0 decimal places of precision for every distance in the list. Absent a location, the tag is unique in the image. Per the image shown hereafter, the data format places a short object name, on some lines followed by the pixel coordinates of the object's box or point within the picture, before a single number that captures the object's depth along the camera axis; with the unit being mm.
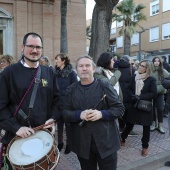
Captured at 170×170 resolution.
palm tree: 27972
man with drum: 2619
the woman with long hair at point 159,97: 6359
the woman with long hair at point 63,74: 5031
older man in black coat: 2695
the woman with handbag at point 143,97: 4840
